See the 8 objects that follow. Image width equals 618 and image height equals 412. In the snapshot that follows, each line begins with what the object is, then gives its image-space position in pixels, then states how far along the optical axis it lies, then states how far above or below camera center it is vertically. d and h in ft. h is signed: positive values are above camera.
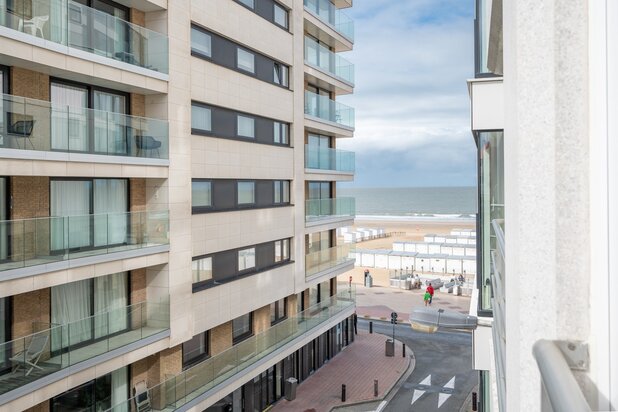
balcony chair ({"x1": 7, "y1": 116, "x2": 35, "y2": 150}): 35.09 +4.97
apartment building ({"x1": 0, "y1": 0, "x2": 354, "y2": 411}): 37.70 -0.16
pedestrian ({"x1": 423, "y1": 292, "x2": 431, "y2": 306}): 116.98 -21.81
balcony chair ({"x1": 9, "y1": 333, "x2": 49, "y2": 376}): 36.37 -10.89
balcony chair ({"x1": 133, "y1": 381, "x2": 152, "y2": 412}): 45.85 -17.94
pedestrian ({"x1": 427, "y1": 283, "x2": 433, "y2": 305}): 119.85 -20.97
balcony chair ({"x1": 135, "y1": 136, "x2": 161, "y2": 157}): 46.34 +5.23
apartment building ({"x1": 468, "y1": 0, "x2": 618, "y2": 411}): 4.09 -0.02
